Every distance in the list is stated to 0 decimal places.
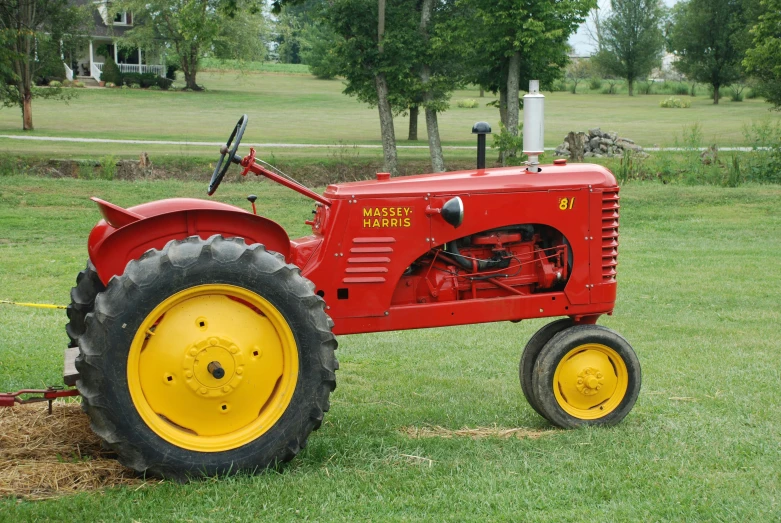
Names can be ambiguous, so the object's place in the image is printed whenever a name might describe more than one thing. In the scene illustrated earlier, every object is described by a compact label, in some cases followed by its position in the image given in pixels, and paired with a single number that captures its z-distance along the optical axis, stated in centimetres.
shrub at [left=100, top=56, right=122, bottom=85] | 5344
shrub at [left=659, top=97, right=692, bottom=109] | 5469
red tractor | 412
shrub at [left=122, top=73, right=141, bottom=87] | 5388
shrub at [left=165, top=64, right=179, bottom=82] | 5838
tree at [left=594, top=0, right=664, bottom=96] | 6844
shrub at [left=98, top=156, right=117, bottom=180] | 2203
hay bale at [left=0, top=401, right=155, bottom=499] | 407
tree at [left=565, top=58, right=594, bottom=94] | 8565
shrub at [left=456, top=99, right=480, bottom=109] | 5366
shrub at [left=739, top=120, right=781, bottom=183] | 2295
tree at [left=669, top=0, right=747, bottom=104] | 5534
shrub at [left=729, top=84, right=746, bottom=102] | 6019
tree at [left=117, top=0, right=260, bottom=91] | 5150
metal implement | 440
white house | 5575
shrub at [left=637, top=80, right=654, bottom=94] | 7000
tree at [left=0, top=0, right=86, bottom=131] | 2822
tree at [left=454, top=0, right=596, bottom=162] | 2280
